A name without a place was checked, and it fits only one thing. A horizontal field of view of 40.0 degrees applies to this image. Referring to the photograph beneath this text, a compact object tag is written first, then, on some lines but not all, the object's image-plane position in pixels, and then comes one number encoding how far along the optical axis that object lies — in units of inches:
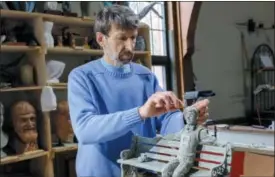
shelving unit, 60.5
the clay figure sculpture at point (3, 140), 55.3
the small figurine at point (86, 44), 68.3
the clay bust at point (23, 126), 57.1
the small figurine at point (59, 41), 65.6
